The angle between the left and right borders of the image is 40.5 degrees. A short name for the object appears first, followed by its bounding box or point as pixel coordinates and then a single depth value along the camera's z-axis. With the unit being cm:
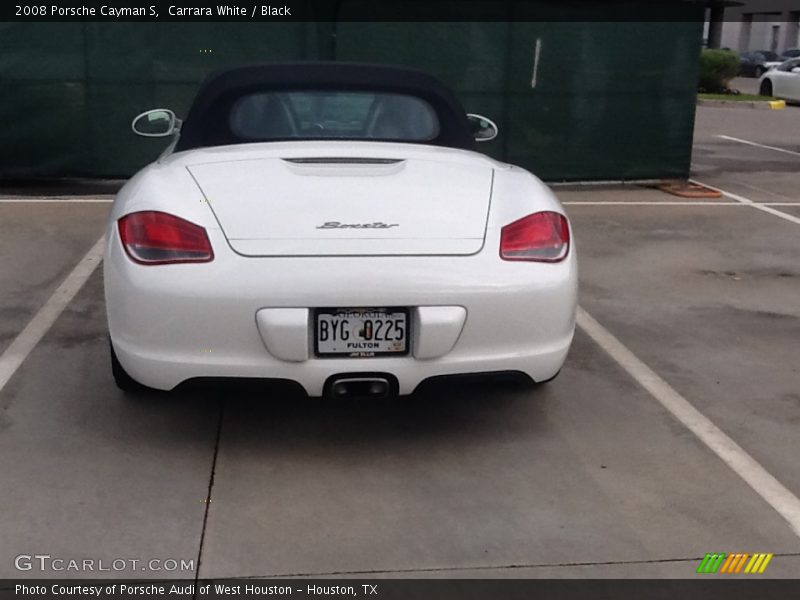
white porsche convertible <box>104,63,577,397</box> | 366
